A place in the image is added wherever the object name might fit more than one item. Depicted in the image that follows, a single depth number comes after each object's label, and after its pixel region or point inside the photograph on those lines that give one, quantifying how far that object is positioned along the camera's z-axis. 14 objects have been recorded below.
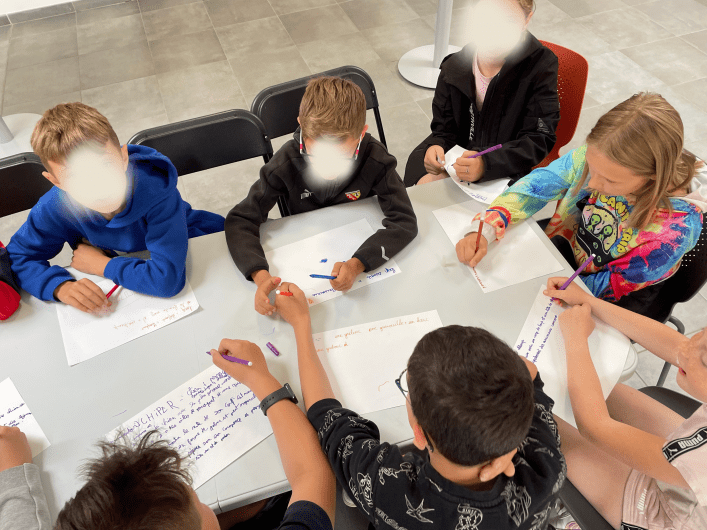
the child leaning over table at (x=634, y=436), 0.89
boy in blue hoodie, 1.14
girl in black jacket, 1.46
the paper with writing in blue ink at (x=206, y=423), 0.93
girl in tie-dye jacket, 1.11
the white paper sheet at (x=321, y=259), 1.19
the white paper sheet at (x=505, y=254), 1.19
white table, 0.93
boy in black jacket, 1.19
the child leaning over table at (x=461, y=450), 0.71
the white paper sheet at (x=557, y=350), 1.01
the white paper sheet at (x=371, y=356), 1.00
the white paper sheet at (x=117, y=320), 1.09
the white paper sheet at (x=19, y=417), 0.96
